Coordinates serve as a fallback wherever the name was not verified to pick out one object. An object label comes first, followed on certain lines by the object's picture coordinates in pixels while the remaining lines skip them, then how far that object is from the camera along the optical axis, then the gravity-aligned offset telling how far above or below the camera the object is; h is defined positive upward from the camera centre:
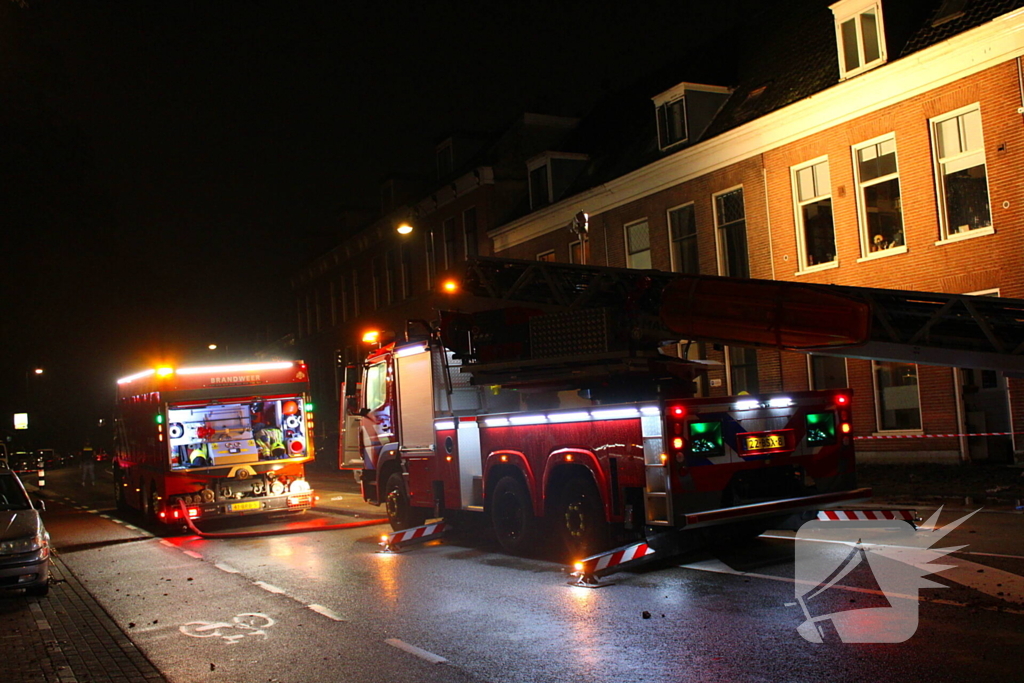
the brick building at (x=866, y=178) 17.09 +4.62
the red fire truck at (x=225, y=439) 15.55 -0.11
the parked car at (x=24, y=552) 9.30 -1.06
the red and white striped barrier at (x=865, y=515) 8.91 -1.19
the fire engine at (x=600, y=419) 8.81 -0.13
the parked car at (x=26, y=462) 32.46 -0.59
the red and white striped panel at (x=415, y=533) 11.61 -1.40
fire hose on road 14.70 -1.61
